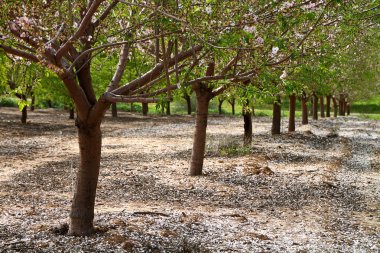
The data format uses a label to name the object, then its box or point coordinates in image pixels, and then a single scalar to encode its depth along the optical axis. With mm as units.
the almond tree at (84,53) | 6434
